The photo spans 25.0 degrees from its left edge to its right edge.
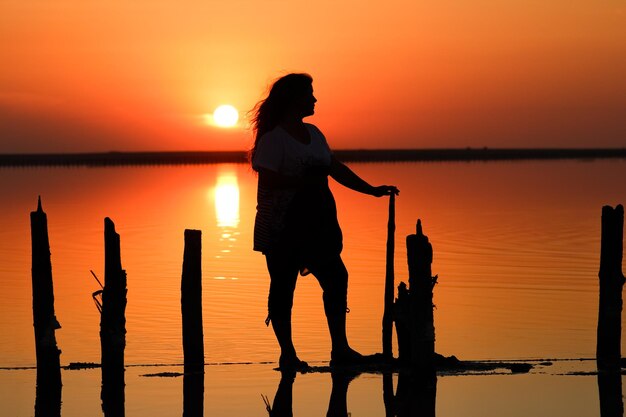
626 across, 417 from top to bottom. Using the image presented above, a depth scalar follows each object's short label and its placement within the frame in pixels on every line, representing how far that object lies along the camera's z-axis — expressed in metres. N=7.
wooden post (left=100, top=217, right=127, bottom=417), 13.34
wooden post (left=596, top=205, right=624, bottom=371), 13.93
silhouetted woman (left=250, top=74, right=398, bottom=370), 12.52
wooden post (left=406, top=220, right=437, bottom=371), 12.99
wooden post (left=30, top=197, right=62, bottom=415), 13.41
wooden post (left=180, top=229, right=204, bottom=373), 13.62
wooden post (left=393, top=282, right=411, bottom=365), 13.30
